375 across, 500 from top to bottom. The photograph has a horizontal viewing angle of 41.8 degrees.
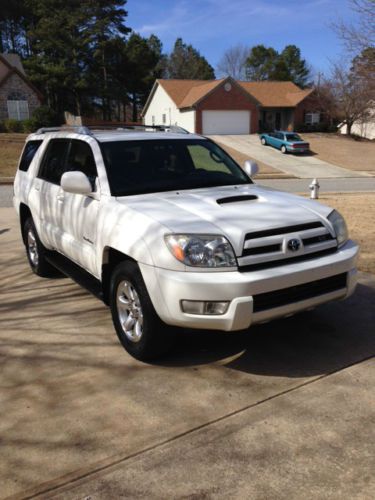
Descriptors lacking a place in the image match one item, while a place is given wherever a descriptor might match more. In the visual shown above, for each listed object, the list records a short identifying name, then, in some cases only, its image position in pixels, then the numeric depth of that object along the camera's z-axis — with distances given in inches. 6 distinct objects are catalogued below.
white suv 135.0
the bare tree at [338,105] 1653.5
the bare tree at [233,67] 3297.2
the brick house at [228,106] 1726.1
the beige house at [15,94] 1640.0
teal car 1354.6
